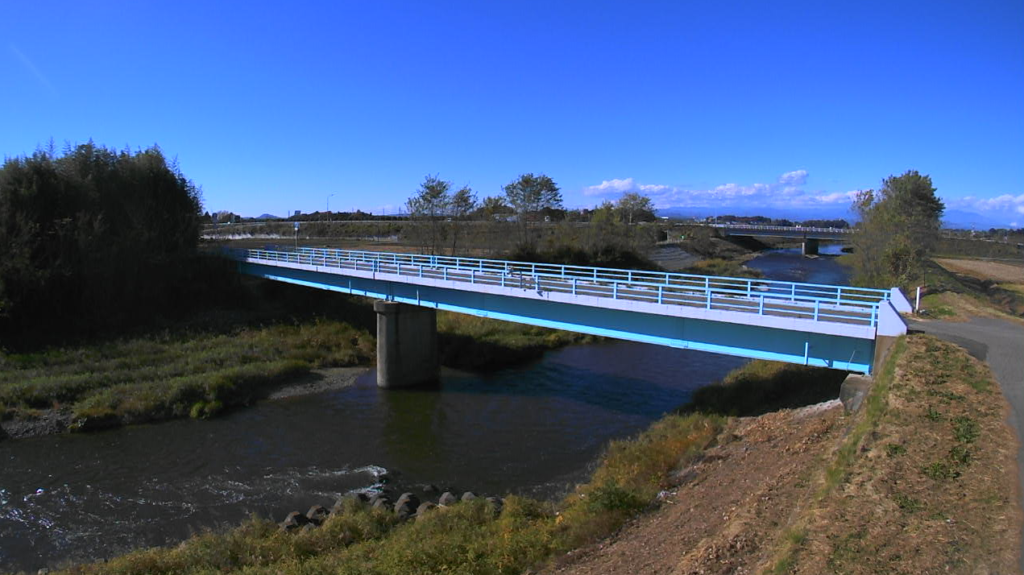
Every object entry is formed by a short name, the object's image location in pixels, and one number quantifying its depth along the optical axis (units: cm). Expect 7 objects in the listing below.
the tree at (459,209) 6028
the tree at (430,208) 5962
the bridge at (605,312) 1630
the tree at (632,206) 8712
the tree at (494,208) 6669
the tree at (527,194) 6575
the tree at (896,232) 3575
